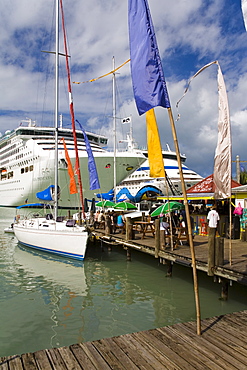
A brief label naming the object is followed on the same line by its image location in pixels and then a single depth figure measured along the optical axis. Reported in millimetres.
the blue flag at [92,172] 18516
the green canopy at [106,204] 19953
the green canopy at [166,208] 11266
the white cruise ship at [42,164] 41281
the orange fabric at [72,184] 18250
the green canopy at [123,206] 16291
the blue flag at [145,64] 4734
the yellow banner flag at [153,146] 7758
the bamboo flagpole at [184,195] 4536
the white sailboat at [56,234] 14375
